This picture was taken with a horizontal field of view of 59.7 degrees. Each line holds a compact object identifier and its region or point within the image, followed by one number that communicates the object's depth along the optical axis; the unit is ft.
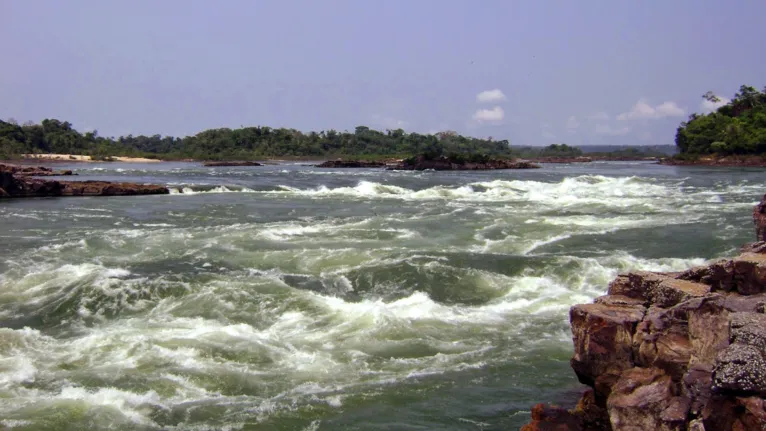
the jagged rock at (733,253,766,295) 20.72
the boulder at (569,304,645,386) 19.60
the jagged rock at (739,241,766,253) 26.21
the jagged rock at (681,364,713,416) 15.88
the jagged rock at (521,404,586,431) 19.13
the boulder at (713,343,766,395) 14.29
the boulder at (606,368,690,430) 16.49
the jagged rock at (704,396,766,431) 14.05
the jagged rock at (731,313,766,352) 14.87
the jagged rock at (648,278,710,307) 20.42
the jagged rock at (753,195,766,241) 35.60
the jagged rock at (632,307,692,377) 17.98
